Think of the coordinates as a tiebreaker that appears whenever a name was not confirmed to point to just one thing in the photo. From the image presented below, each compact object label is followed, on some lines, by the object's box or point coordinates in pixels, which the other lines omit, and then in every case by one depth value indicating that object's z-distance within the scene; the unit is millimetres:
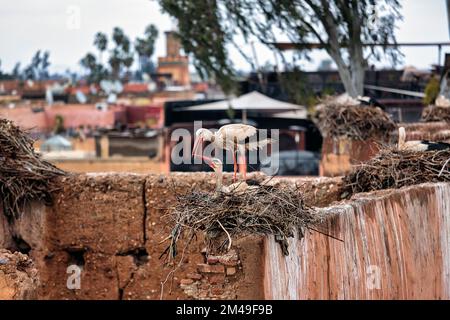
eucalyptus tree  22969
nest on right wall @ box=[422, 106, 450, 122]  17688
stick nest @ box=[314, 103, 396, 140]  15633
